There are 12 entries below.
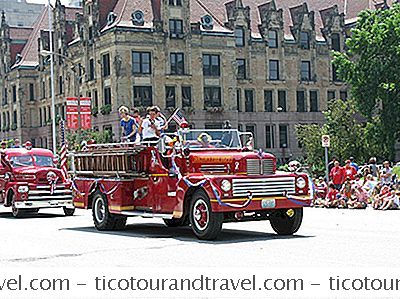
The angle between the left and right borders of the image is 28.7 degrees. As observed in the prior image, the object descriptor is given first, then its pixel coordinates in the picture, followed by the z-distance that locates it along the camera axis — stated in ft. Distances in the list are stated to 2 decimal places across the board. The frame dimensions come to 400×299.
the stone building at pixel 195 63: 212.64
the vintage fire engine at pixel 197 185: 50.70
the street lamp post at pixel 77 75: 227.46
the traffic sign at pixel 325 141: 108.27
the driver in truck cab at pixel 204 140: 56.36
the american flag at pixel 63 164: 85.91
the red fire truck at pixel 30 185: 82.12
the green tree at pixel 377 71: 174.91
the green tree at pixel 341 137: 171.42
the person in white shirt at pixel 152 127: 57.11
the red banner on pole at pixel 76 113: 135.23
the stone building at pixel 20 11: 486.38
